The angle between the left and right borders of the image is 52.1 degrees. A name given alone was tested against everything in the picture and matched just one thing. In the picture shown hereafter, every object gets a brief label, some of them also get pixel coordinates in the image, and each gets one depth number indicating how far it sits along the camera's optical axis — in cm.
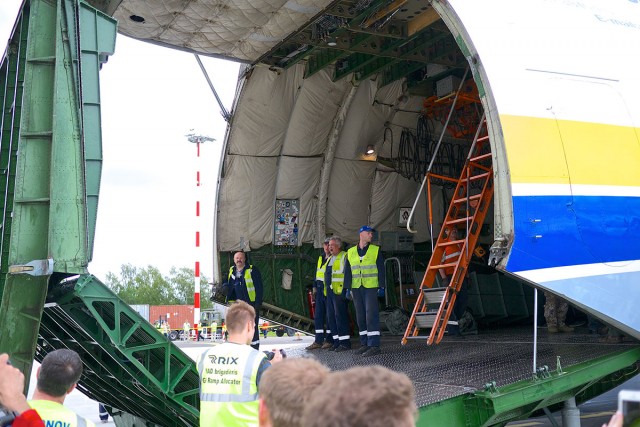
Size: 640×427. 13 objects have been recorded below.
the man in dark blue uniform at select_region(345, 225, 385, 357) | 725
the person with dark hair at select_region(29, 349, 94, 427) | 268
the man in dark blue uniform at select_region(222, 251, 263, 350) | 847
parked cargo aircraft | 492
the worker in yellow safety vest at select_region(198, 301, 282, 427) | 326
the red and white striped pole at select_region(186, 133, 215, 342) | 2383
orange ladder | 717
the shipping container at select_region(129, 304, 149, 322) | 4856
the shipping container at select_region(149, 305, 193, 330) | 5598
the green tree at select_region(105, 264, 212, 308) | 7400
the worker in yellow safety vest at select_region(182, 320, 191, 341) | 3710
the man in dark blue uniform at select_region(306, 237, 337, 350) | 864
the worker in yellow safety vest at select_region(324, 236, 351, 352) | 808
